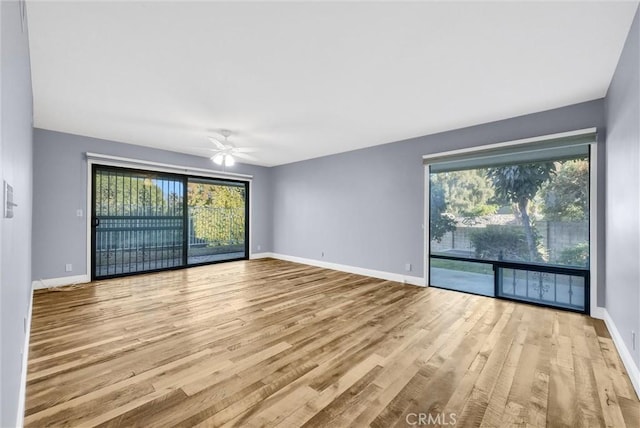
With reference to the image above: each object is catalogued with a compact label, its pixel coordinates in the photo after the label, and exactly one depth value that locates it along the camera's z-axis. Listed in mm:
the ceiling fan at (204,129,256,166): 4326
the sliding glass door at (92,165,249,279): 4899
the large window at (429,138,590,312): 3385
